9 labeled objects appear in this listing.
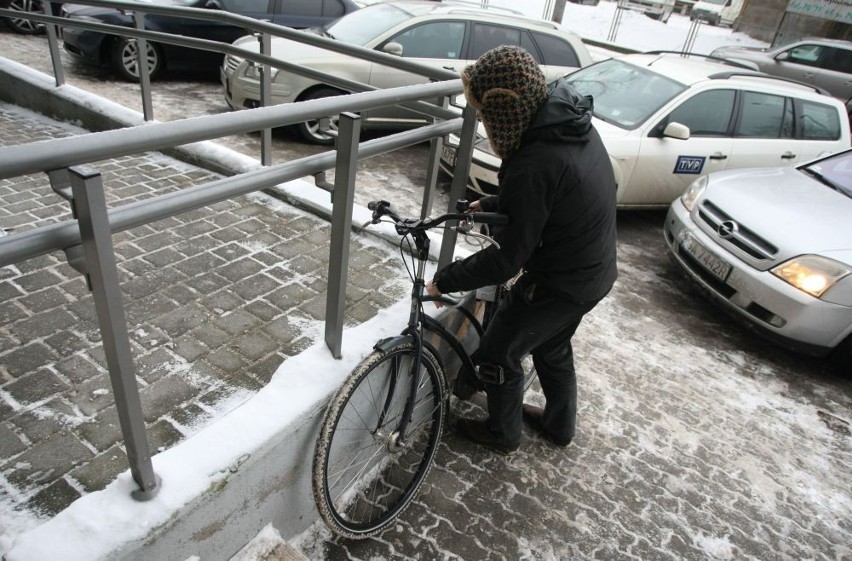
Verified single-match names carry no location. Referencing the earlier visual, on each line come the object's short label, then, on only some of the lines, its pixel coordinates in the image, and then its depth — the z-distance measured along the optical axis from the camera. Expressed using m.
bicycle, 2.27
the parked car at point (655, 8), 26.56
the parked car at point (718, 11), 24.48
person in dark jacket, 2.21
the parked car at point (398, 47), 6.96
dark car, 8.33
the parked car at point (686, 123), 5.93
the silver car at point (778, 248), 4.22
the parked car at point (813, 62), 13.22
